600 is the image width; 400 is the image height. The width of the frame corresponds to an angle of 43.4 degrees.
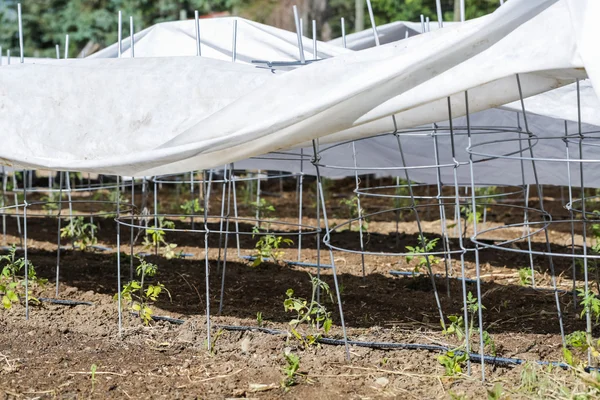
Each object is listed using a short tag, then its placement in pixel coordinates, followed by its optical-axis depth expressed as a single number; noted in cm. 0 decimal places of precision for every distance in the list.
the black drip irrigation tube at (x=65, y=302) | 452
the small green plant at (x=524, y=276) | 506
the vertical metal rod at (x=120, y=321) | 385
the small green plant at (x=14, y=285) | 411
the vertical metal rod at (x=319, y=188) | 332
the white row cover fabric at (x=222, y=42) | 550
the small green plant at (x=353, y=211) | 727
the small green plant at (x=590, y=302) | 297
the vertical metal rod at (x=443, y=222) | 424
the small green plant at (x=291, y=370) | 308
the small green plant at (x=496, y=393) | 261
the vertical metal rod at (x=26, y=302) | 419
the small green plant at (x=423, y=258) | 464
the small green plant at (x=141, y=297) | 382
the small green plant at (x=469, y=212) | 625
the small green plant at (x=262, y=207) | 672
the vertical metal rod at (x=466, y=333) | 301
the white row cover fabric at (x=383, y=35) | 729
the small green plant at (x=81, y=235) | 619
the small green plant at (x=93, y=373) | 311
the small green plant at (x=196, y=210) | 848
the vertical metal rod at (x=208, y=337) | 355
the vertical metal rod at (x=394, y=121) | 309
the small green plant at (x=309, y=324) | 345
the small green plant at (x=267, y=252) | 528
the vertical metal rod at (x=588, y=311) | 298
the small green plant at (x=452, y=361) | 313
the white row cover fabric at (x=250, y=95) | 258
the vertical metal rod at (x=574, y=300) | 330
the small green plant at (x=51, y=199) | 877
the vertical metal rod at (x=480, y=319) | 292
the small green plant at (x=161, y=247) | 533
